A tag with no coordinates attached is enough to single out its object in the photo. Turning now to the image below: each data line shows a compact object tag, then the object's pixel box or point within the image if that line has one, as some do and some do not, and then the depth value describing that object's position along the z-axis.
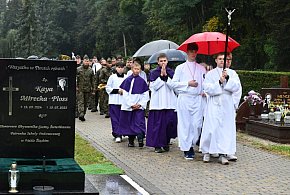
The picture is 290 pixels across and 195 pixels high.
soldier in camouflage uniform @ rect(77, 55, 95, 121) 21.83
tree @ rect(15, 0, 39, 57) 99.75
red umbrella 13.72
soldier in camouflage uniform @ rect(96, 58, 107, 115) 23.71
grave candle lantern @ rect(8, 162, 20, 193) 7.58
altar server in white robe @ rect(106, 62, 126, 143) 16.12
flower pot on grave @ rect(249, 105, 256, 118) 17.56
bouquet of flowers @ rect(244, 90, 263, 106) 17.39
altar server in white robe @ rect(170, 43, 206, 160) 13.02
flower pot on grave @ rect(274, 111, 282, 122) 16.08
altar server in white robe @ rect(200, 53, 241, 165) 12.50
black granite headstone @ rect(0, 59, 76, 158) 8.36
